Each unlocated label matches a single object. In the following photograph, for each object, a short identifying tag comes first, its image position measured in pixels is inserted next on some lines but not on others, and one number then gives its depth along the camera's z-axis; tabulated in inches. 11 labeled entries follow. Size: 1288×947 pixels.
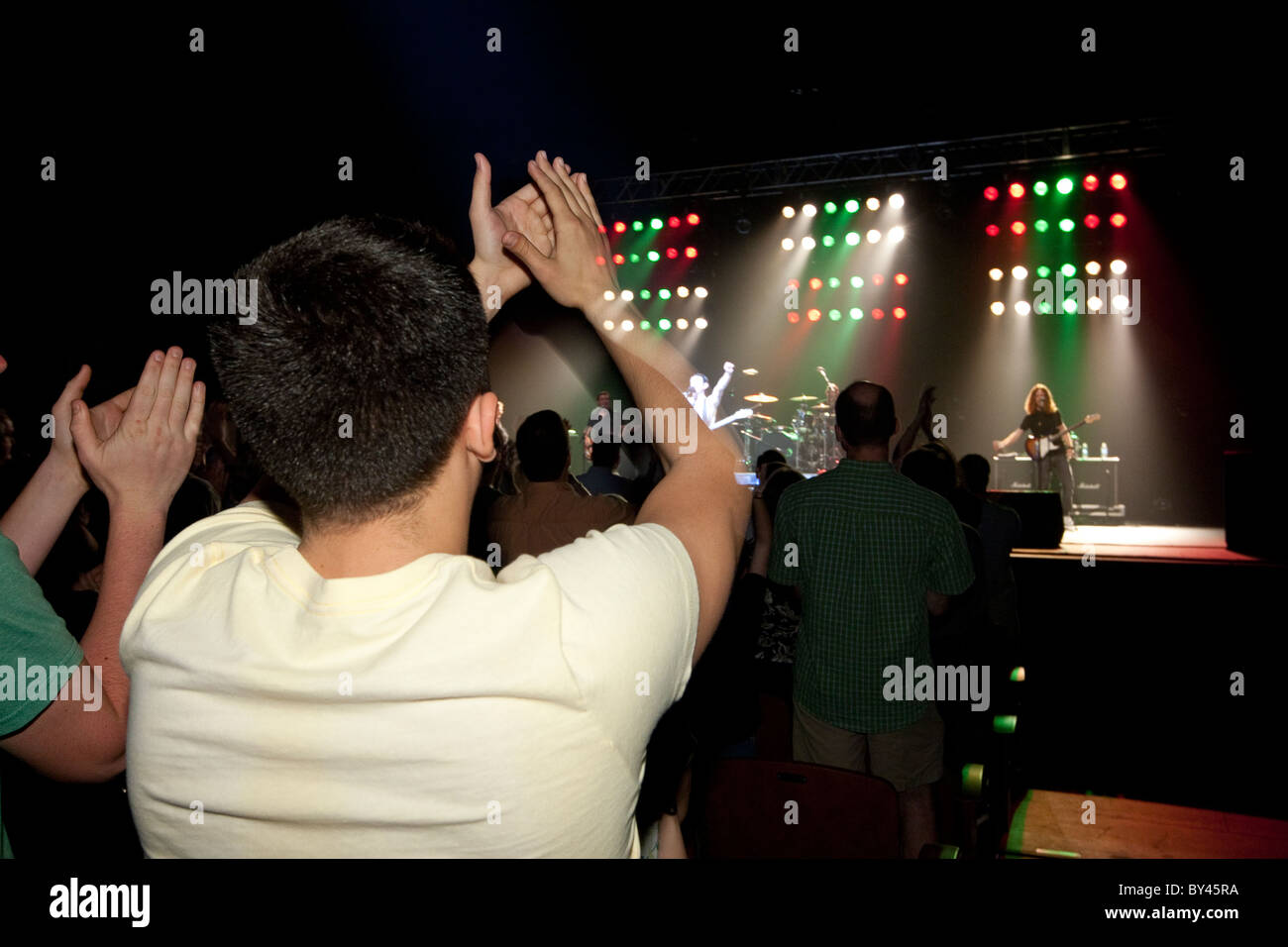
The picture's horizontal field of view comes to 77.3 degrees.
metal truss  306.5
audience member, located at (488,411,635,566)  122.4
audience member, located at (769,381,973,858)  115.0
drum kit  445.7
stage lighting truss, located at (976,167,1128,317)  337.4
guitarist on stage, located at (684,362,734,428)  381.7
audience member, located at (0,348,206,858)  37.1
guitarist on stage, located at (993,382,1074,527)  383.9
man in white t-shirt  29.3
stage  257.6
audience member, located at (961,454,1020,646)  161.5
